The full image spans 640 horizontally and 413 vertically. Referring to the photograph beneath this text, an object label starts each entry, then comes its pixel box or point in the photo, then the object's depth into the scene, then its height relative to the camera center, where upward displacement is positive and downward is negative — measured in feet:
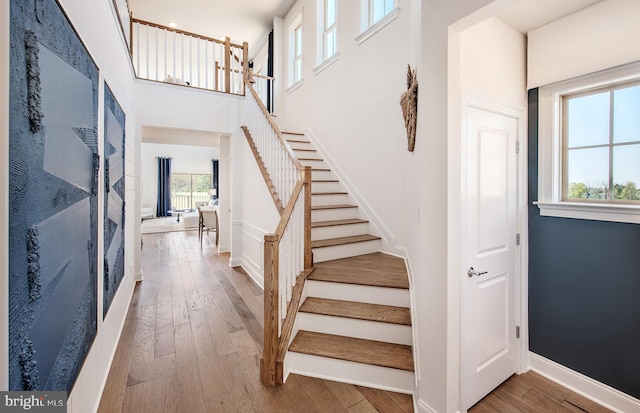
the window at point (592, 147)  6.17 +1.32
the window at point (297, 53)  18.94 +10.06
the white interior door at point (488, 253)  6.04 -1.15
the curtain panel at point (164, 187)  39.52 +2.38
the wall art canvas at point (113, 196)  6.83 +0.24
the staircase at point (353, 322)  6.91 -3.19
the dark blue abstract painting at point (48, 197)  2.81 +0.09
